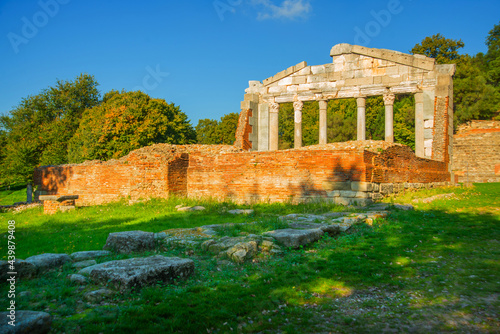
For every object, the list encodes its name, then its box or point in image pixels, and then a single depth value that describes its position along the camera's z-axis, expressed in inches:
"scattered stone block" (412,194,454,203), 512.3
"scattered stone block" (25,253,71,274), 198.7
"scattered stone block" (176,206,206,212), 479.5
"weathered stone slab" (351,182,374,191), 459.2
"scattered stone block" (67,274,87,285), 177.3
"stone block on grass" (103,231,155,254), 243.9
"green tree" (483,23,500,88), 1712.6
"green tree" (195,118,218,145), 2272.4
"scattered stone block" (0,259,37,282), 177.0
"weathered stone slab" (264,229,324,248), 255.9
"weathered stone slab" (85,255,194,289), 166.7
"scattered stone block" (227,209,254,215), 432.8
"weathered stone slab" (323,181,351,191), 470.1
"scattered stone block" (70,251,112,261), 223.1
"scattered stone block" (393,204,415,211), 439.2
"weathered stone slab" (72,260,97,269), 207.0
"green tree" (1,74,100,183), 1138.7
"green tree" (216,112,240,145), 2071.9
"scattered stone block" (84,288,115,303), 157.6
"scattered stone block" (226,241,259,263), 225.3
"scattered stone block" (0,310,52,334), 114.3
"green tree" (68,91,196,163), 1198.3
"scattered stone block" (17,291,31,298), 159.3
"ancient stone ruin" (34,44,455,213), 491.5
